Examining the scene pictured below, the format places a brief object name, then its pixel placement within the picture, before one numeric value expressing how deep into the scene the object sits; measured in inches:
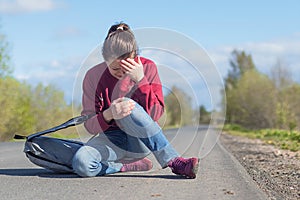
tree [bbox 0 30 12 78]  1048.8
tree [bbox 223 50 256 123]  3376.0
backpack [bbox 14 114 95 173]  241.4
